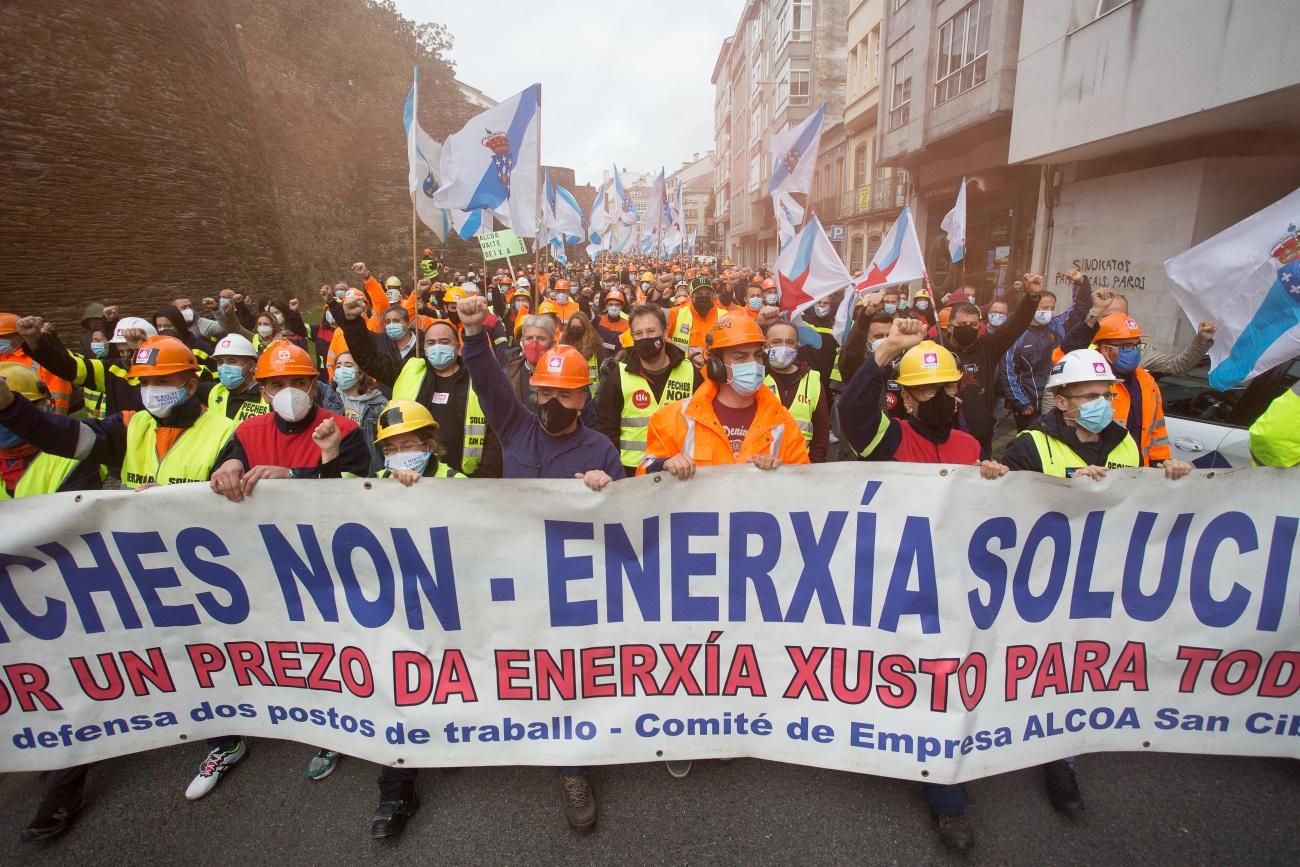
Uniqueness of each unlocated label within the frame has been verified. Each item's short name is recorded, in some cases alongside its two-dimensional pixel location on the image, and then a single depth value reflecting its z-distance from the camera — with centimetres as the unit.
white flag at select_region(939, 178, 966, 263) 736
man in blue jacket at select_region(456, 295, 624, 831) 308
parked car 481
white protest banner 254
